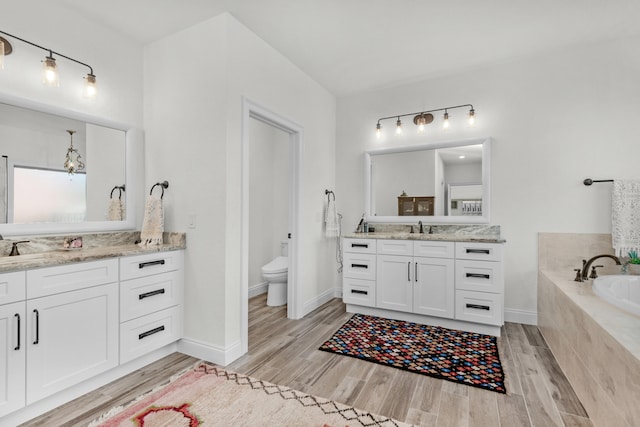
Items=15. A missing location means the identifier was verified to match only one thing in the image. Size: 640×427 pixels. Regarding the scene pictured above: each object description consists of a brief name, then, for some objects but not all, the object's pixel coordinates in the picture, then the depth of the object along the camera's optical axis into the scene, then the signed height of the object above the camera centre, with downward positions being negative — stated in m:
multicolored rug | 2.15 -1.09
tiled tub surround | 1.34 -0.65
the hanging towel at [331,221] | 3.79 -0.09
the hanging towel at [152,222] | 2.47 -0.08
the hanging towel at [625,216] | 2.68 -0.01
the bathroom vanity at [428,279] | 2.86 -0.64
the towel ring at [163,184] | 2.59 +0.23
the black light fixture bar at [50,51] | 1.97 +1.09
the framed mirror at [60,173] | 2.02 +0.28
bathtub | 2.30 -0.52
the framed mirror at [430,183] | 3.34 +0.35
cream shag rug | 1.66 -1.10
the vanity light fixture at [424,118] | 3.35 +1.07
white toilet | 3.62 -0.79
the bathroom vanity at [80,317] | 1.63 -0.65
